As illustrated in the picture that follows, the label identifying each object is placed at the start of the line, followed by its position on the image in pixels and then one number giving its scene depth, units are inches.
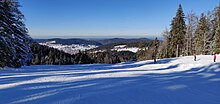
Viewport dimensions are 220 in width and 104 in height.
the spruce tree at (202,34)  1150.1
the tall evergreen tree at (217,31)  1031.0
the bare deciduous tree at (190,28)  1091.2
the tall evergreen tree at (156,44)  1708.1
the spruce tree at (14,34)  554.3
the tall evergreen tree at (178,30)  1112.4
